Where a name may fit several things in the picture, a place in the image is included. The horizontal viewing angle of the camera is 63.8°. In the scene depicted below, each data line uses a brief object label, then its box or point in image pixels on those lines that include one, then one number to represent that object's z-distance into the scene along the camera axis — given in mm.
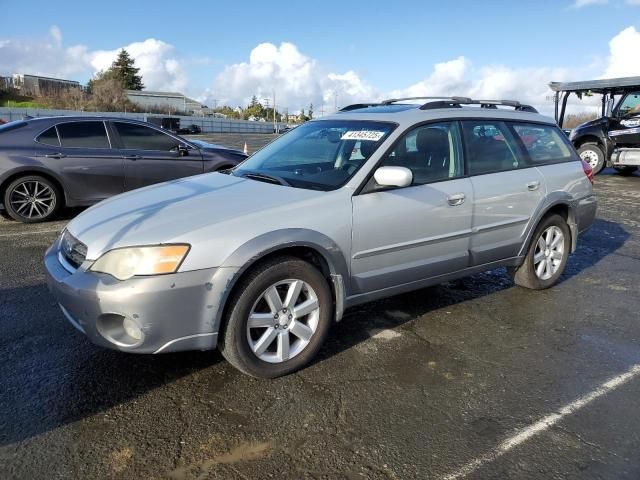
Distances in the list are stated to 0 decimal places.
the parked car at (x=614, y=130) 12703
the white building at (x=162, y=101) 69125
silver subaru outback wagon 2793
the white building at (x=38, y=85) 65550
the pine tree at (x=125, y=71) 80750
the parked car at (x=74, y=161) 6969
